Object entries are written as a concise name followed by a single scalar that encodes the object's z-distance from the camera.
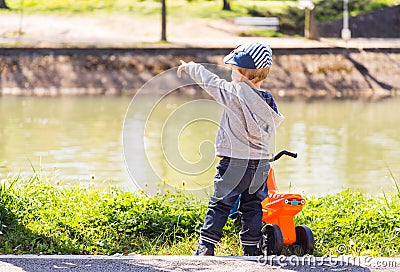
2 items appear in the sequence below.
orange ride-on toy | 11.53
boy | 11.57
